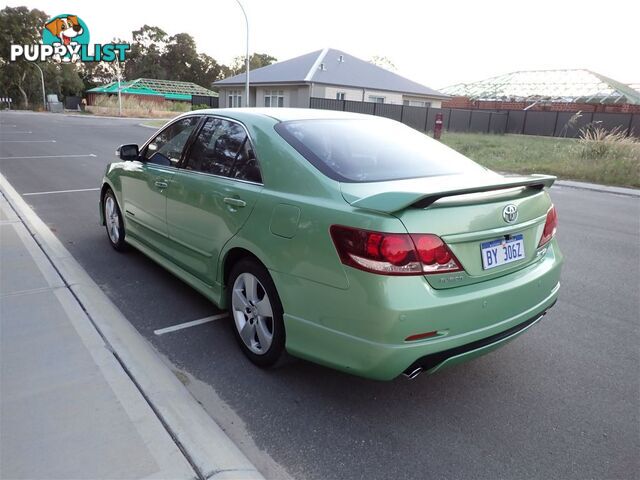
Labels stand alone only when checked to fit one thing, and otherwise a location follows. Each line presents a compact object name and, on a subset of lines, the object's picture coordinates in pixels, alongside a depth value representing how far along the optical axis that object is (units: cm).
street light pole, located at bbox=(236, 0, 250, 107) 2509
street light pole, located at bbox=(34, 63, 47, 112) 6221
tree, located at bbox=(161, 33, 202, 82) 8619
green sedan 255
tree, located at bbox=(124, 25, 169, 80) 8575
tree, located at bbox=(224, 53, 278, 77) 8525
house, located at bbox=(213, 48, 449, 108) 3403
